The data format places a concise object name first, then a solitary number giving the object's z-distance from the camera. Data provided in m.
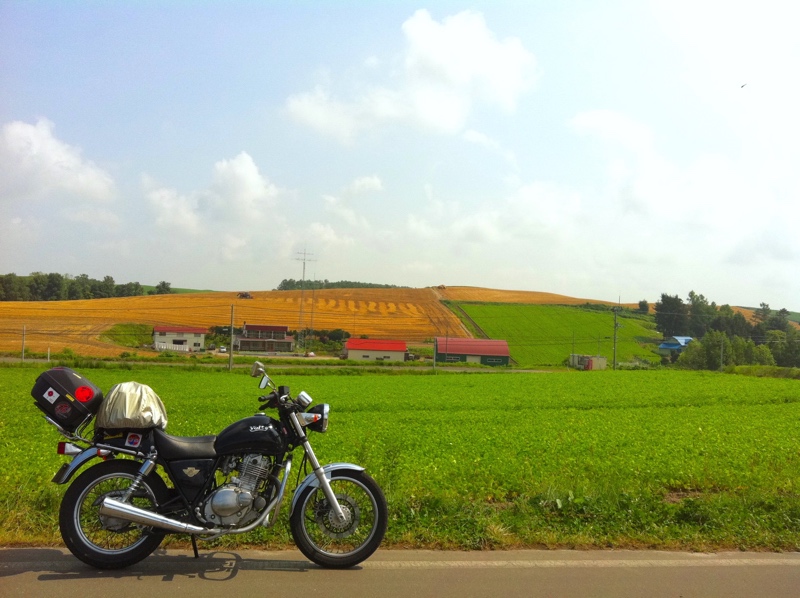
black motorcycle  4.62
